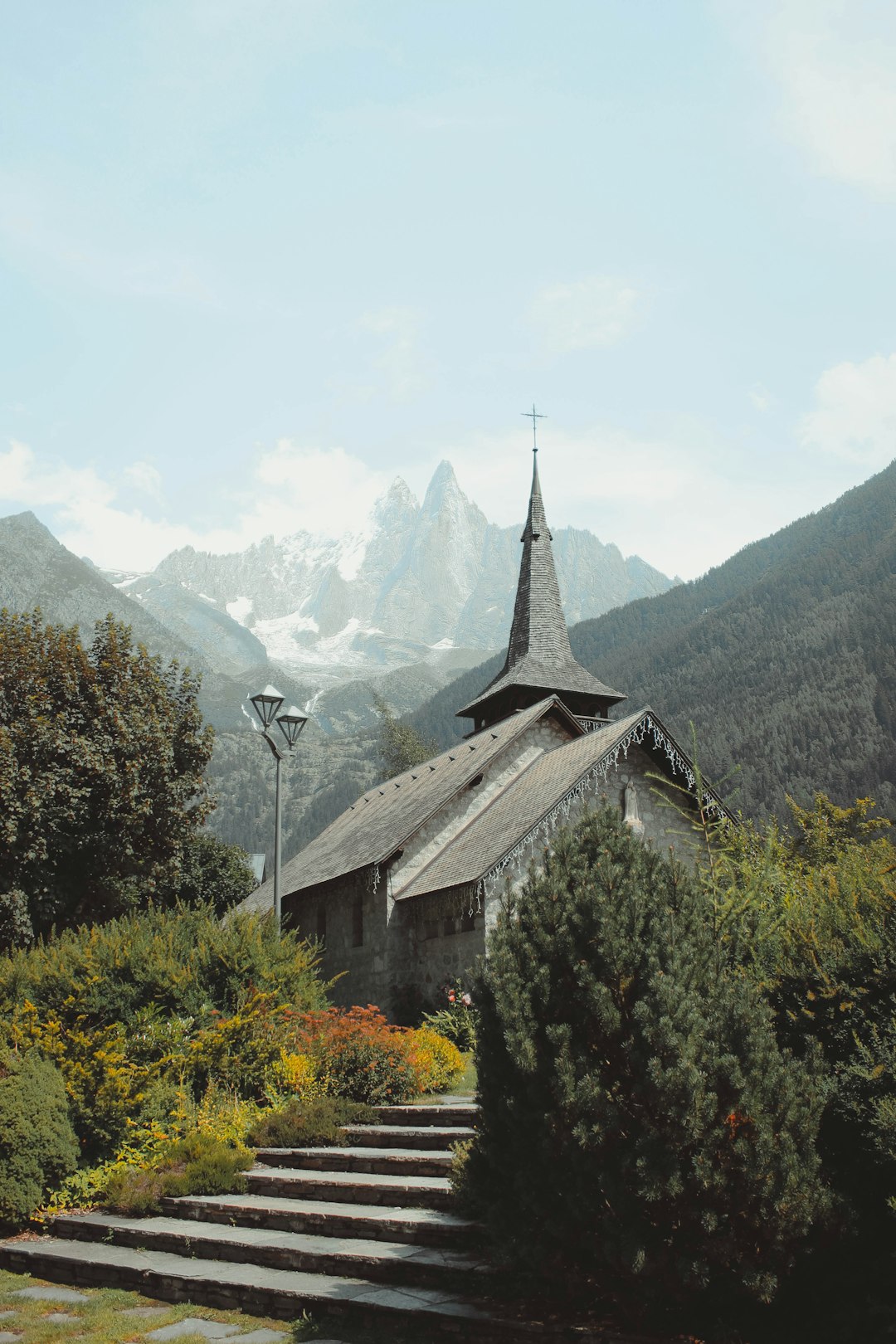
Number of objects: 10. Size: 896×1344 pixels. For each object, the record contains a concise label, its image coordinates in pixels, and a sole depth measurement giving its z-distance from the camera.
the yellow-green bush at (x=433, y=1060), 13.02
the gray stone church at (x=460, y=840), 20.14
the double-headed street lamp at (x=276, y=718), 17.48
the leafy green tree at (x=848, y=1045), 5.27
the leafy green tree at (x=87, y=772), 20.61
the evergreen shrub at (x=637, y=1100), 5.23
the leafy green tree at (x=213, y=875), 37.16
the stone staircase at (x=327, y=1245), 6.70
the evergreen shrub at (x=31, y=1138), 9.94
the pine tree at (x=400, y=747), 72.38
